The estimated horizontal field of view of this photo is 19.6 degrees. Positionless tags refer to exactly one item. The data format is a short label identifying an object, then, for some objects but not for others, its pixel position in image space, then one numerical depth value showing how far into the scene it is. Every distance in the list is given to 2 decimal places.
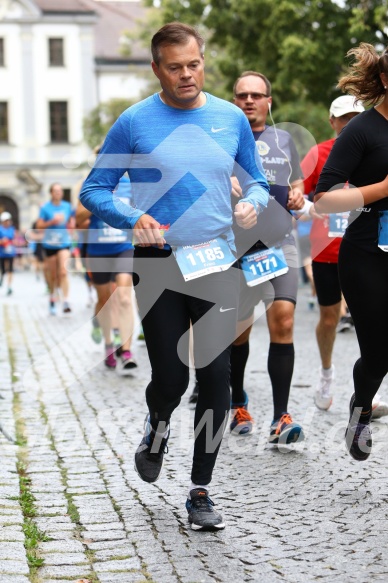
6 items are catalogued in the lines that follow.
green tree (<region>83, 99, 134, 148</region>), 49.62
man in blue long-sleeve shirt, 4.69
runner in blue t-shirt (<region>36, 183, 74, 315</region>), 17.73
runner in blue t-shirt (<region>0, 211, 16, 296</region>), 26.25
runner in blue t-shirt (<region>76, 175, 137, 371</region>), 10.23
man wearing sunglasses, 6.34
